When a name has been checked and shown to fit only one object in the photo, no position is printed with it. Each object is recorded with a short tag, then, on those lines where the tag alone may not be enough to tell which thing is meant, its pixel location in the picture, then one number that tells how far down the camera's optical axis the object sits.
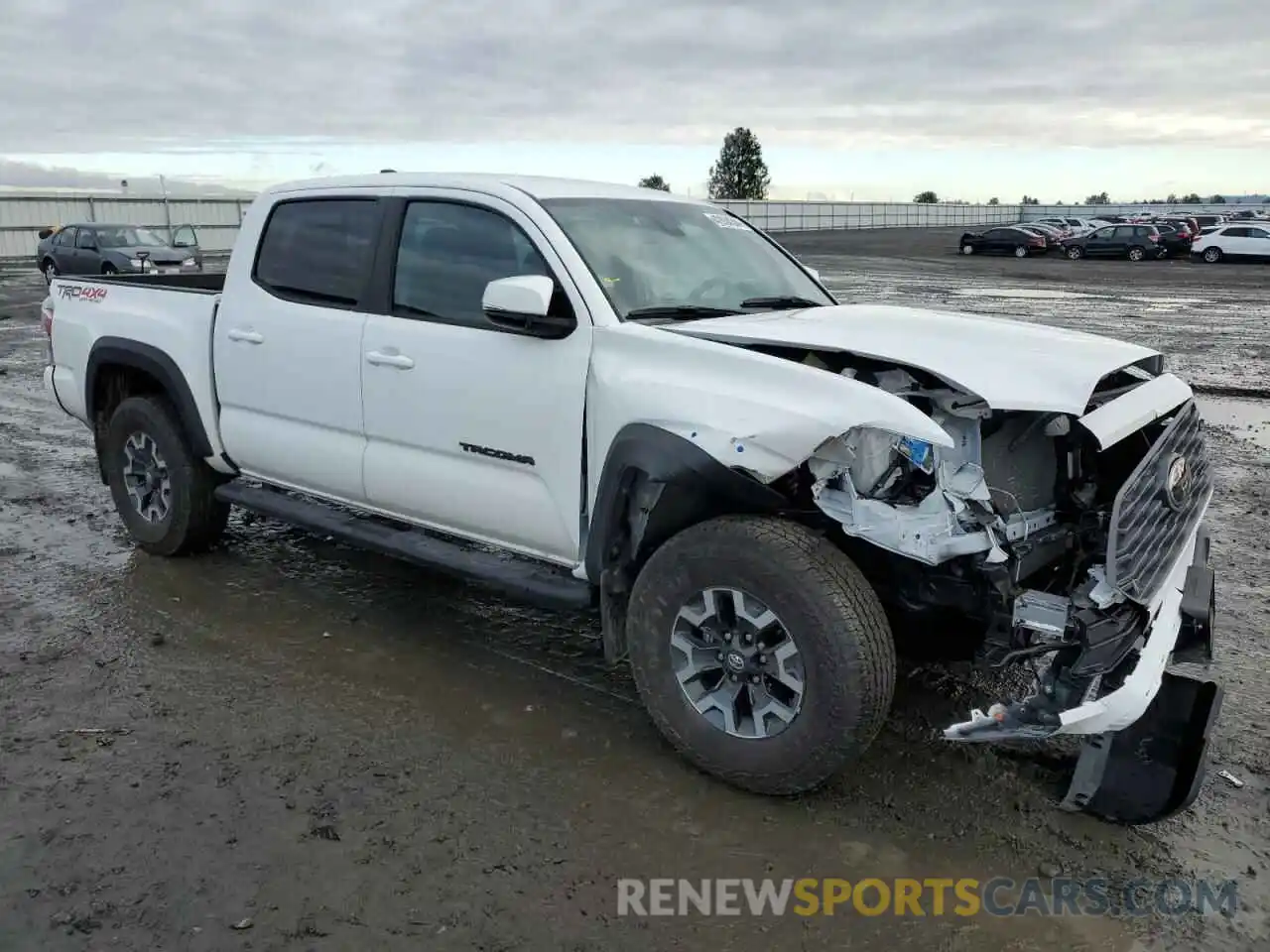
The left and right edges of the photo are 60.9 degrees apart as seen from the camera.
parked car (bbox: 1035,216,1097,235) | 47.72
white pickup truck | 3.30
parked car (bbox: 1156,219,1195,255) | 38.53
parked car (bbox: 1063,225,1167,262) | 38.34
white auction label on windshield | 5.07
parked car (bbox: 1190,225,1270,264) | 35.88
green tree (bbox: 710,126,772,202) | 100.69
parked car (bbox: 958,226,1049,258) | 42.78
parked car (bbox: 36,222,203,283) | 23.70
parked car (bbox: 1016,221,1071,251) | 43.19
